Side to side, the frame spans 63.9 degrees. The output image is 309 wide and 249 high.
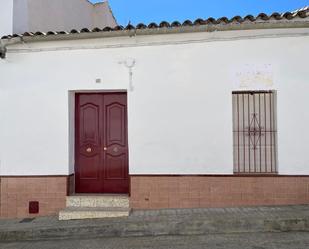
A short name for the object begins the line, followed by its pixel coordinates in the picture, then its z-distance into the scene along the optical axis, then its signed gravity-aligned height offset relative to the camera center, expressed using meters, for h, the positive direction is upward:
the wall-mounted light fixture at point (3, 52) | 4.90 +1.49
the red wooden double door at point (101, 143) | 5.13 -0.34
